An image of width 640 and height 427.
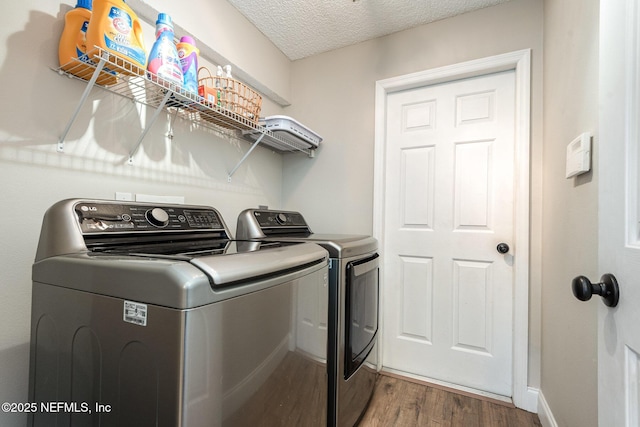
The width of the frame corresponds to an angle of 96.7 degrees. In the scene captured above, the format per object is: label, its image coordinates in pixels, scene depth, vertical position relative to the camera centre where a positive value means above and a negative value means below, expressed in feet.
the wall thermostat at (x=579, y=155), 3.32 +0.81
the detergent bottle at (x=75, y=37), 3.24 +2.00
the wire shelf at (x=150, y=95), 3.22 +1.70
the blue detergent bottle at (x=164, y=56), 3.64 +2.05
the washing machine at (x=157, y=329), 1.85 -0.88
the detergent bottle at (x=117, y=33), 2.99 +1.94
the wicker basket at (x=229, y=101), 4.60 +1.99
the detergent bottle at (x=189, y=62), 4.16 +2.24
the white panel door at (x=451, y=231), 5.84 -0.27
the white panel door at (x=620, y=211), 1.76 +0.08
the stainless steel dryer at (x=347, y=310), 4.13 -1.50
